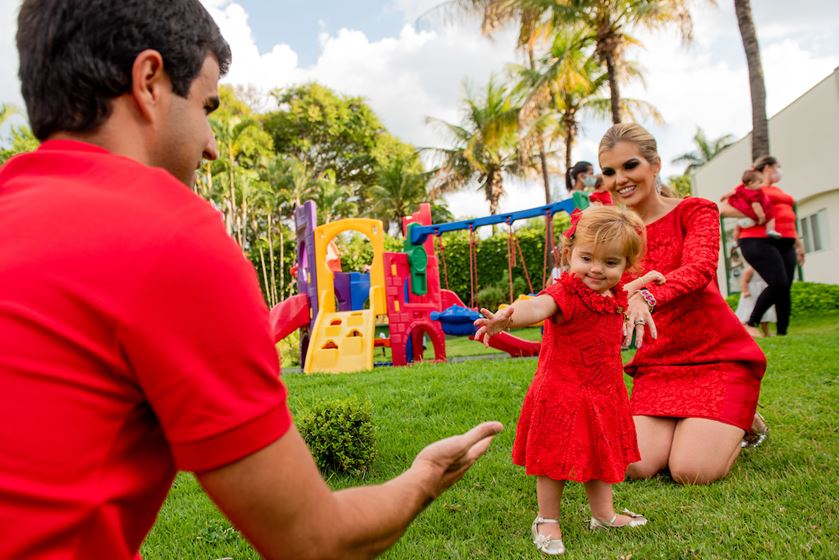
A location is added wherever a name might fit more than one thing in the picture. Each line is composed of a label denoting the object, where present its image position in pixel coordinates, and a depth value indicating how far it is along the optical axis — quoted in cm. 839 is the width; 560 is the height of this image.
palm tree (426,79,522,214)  2953
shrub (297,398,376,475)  384
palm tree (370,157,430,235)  3391
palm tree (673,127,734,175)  5131
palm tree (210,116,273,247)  2845
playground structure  948
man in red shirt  83
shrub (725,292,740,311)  1353
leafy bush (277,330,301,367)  1262
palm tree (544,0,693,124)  1612
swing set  909
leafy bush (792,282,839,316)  1184
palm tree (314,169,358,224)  3125
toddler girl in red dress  286
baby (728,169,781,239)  812
